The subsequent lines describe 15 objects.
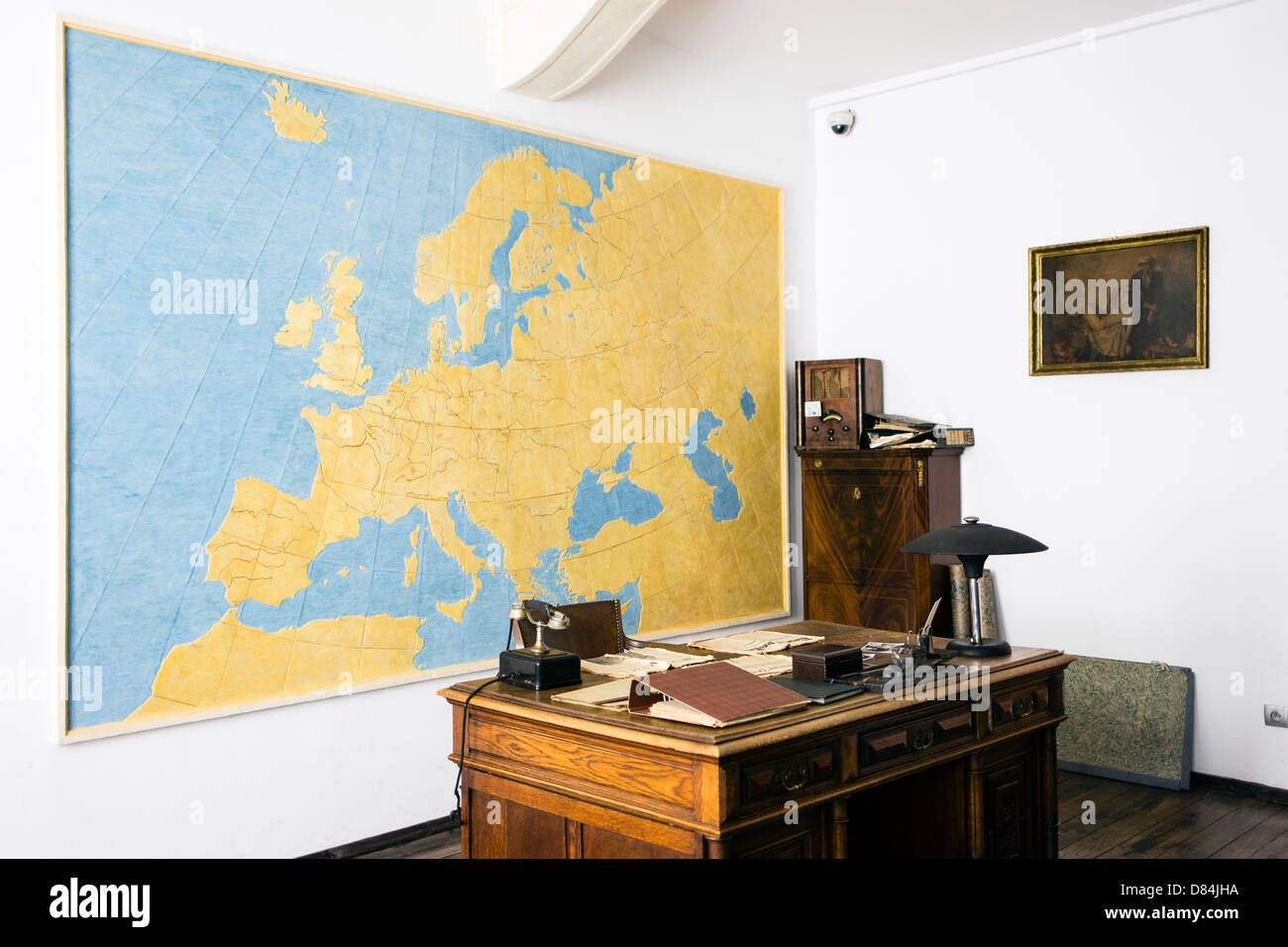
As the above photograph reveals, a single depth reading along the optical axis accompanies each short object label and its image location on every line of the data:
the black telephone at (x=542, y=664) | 3.05
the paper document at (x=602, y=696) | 2.85
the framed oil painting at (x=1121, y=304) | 5.27
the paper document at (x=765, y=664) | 3.25
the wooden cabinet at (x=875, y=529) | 5.72
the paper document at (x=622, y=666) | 3.27
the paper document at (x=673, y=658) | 3.41
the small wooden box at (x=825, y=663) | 3.09
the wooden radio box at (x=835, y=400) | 6.16
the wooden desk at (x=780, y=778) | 2.56
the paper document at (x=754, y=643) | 3.65
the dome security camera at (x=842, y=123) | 6.56
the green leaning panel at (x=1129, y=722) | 5.23
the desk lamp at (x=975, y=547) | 3.42
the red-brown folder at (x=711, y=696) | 2.65
